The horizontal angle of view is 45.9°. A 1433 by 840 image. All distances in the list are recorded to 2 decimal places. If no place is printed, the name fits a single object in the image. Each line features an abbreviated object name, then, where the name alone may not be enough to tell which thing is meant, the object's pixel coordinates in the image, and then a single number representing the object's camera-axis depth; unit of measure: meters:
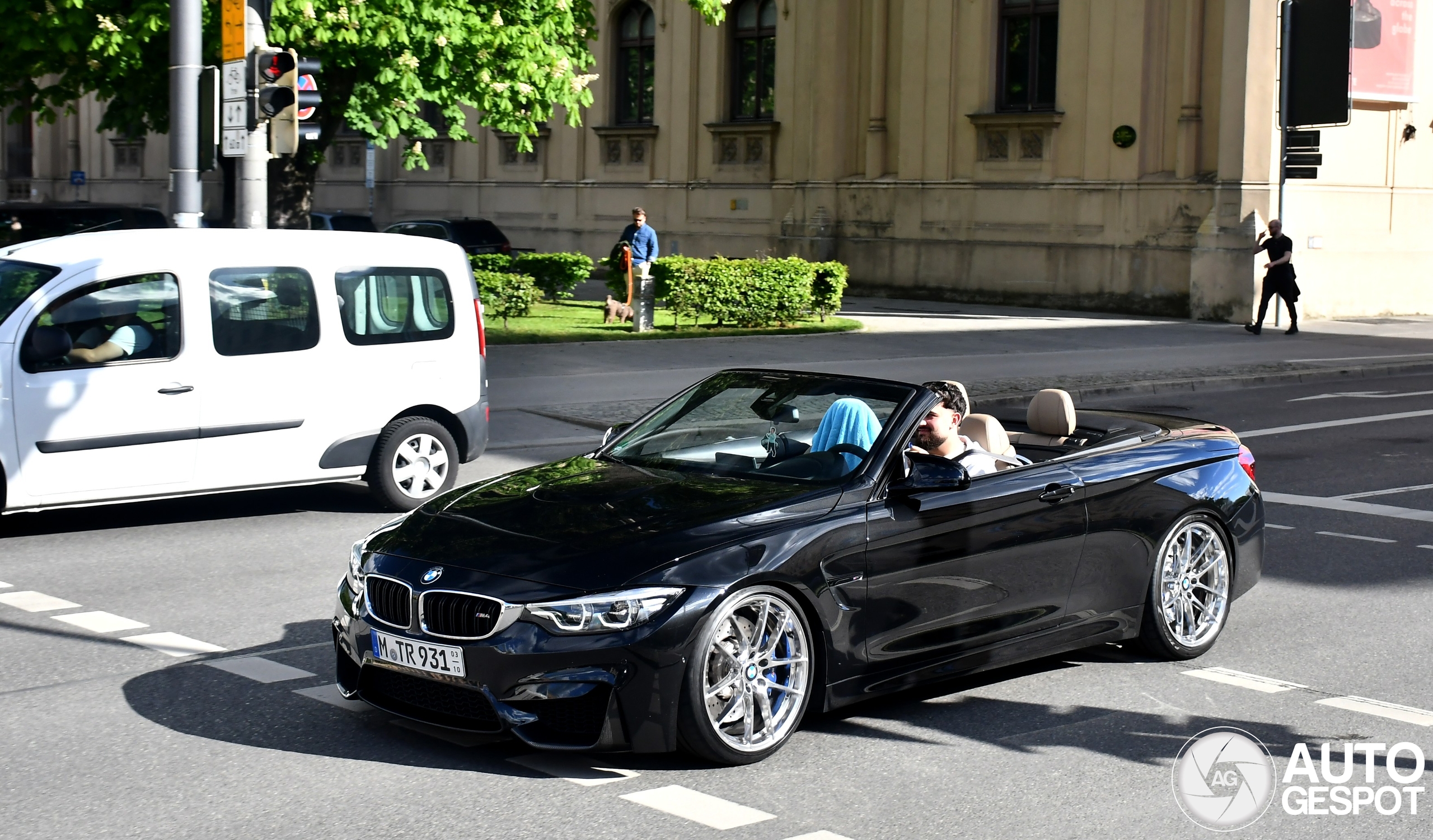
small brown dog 24.50
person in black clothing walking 25.19
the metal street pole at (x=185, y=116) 14.38
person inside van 9.47
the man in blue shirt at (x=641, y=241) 25.12
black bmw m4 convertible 5.21
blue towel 6.20
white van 9.34
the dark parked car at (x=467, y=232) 32.75
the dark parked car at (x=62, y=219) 24.59
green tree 18.00
